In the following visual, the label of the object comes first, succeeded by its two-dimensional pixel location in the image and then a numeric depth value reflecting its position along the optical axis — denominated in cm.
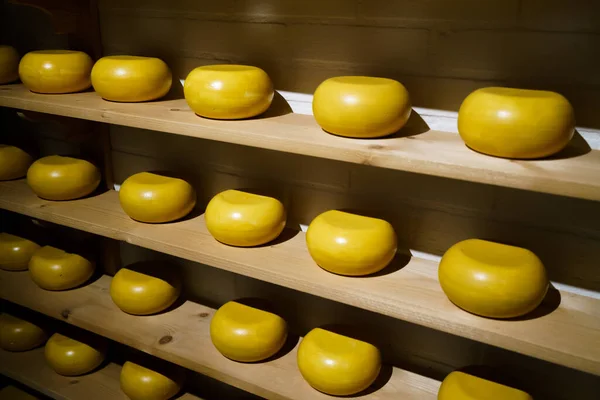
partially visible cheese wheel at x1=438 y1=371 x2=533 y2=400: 111
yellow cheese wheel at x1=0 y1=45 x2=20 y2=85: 148
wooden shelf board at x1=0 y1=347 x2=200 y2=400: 160
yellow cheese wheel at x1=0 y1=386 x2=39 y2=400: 180
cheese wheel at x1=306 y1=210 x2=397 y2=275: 111
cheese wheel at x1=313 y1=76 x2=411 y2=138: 100
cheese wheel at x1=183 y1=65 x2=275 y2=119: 113
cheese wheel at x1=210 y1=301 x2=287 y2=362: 131
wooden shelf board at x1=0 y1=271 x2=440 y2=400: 129
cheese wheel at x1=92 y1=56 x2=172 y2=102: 125
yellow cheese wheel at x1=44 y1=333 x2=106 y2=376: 163
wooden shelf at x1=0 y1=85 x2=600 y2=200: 86
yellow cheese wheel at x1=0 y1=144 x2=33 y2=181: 165
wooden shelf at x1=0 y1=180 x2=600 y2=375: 96
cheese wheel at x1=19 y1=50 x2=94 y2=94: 134
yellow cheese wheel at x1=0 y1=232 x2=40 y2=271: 173
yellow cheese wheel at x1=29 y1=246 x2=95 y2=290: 161
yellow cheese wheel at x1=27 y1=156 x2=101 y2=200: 150
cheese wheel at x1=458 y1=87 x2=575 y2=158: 88
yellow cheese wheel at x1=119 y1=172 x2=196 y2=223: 134
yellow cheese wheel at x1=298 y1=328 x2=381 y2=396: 120
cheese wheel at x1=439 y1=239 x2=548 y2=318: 97
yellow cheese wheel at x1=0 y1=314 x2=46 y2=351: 176
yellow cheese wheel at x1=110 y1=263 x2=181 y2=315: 148
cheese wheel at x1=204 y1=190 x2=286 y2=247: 122
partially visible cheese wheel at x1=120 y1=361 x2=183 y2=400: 150
